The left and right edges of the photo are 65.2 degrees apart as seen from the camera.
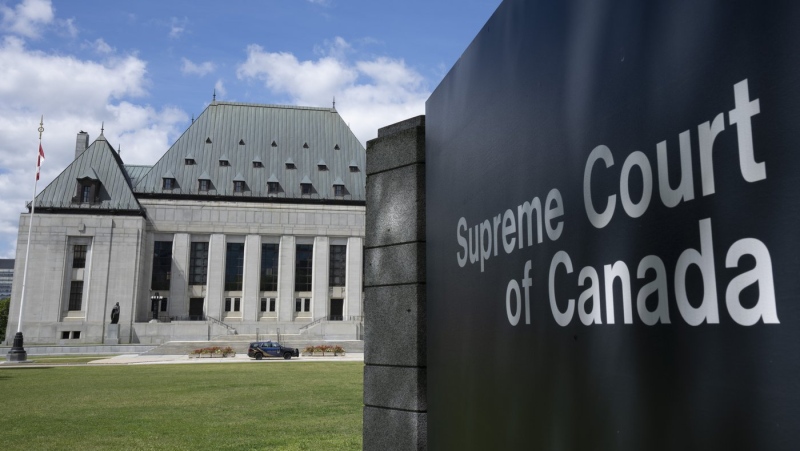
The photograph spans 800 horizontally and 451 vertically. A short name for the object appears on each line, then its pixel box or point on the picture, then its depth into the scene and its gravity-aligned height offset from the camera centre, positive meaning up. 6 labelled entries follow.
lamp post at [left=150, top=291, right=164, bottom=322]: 70.37 +2.46
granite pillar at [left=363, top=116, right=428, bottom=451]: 5.71 +0.29
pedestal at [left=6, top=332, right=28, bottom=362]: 40.69 -1.92
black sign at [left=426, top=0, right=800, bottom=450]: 1.92 +0.39
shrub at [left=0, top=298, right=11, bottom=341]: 106.25 +1.37
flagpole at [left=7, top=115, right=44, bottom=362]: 40.69 -1.86
